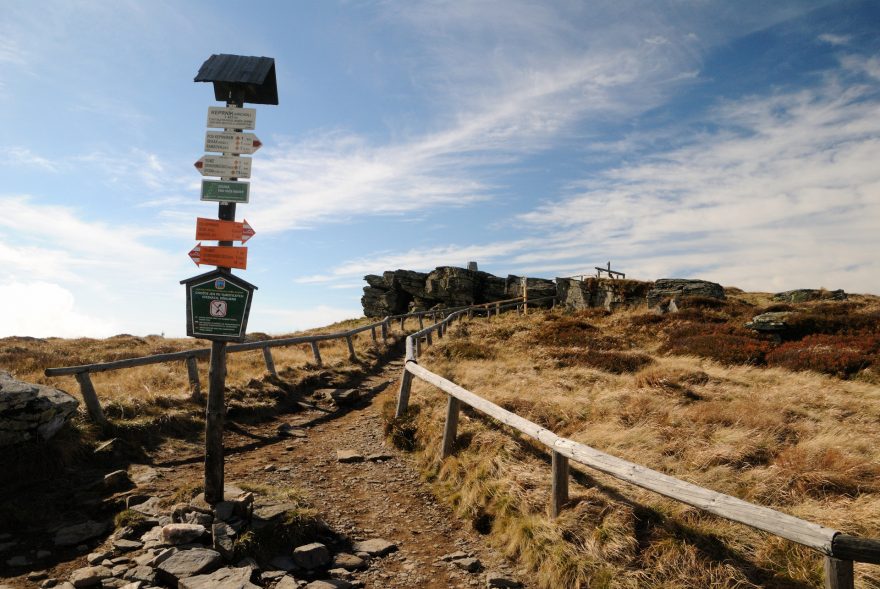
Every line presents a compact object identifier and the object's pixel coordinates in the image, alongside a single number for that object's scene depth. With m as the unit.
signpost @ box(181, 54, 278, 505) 6.39
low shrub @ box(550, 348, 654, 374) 14.14
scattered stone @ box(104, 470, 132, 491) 7.11
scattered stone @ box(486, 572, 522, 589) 5.21
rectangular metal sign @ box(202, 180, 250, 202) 6.43
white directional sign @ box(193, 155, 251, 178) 6.46
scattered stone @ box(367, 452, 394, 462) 9.09
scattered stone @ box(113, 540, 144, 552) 5.57
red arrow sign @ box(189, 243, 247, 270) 6.39
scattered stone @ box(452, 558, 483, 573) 5.64
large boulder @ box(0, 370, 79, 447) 7.34
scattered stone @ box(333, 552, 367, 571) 5.63
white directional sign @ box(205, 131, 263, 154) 6.50
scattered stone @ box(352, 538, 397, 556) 5.99
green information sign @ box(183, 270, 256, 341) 6.38
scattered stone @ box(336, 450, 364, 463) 9.02
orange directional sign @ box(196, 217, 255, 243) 6.36
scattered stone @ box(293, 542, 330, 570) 5.53
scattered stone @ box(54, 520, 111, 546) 5.93
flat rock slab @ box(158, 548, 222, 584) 4.95
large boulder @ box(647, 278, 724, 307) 28.36
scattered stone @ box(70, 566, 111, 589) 4.94
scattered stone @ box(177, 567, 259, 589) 4.74
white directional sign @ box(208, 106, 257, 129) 6.53
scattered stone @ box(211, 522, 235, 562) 5.33
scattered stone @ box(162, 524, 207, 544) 5.46
